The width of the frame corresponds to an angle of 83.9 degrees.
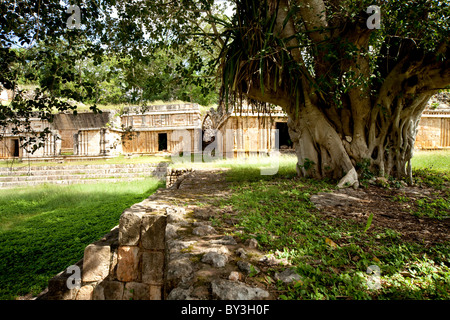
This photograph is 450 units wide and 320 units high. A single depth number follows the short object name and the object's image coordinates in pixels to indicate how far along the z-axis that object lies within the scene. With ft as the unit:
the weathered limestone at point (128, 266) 8.18
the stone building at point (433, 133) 45.16
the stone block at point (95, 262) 8.43
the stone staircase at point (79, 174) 38.68
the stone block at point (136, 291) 8.17
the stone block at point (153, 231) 8.27
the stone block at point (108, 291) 8.22
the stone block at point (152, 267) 8.13
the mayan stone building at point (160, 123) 61.41
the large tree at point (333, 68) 12.89
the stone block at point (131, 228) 8.30
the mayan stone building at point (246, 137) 40.40
